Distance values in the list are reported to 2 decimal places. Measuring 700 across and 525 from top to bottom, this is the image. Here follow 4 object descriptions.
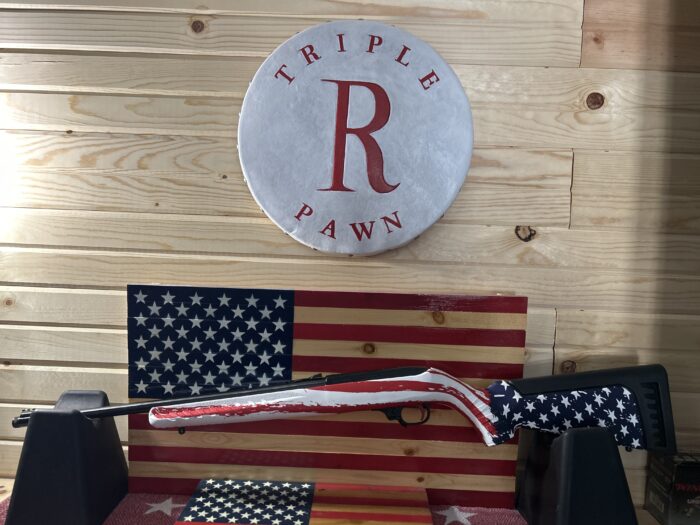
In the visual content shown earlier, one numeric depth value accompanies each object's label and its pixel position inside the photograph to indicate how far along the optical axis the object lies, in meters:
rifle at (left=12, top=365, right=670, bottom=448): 1.35
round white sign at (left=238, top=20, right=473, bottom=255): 1.42
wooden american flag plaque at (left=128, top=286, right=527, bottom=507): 1.48
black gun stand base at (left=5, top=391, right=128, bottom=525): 1.34
